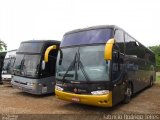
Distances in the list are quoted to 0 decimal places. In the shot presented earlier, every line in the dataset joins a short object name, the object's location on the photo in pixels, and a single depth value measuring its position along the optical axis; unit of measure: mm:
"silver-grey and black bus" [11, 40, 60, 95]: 12844
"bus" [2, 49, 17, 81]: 17359
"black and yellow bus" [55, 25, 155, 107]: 8914
